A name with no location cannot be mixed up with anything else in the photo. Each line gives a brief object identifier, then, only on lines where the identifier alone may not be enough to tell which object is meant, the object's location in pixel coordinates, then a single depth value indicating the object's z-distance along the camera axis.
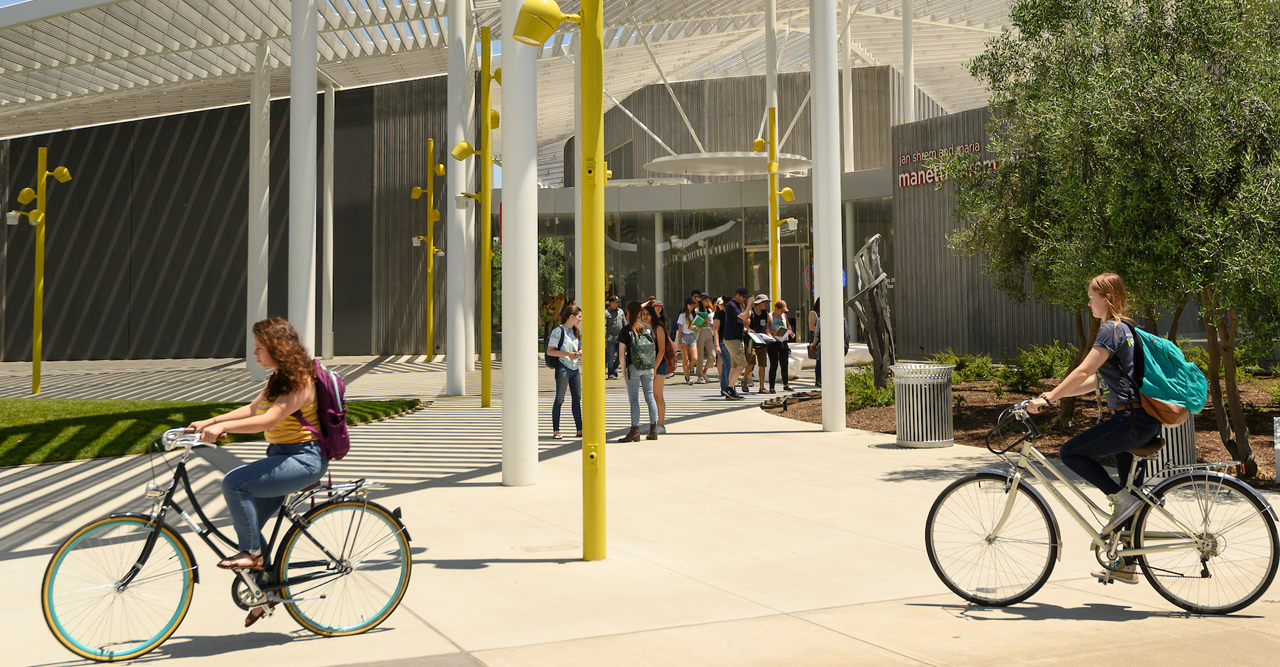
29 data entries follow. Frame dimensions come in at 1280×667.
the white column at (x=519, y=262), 8.52
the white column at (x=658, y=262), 36.78
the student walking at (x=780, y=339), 19.30
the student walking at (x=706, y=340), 22.38
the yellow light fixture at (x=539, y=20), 6.38
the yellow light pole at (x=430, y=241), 32.25
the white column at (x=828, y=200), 12.80
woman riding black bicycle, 4.76
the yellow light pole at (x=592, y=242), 6.42
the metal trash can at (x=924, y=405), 11.78
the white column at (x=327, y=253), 33.31
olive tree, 8.15
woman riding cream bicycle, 5.27
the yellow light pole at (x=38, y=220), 20.02
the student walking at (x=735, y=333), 18.67
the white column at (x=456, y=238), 19.44
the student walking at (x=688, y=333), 21.94
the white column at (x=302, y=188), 16.77
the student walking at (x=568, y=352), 12.48
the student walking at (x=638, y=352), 12.05
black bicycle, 4.52
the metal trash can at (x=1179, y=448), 9.11
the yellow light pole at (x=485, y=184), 14.98
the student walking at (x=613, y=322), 20.69
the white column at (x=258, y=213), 23.09
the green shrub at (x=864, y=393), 15.52
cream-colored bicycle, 5.10
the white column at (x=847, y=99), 33.44
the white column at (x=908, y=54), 32.09
